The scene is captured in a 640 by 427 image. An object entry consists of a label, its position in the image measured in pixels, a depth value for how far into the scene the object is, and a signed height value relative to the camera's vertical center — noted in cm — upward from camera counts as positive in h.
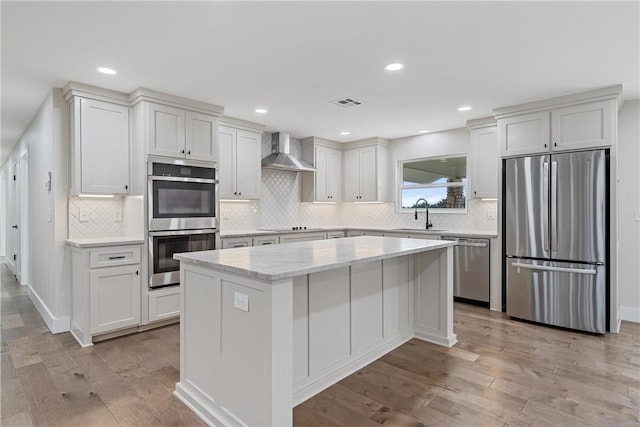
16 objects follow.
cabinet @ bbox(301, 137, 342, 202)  598 +68
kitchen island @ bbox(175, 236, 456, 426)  180 -71
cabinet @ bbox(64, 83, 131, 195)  345 +71
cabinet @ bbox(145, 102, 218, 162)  366 +85
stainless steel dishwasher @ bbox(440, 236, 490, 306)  449 -75
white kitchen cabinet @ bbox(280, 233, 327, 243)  501 -38
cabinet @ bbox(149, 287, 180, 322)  365 -96
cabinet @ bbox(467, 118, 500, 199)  464 +69
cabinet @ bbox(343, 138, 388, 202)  601 +69
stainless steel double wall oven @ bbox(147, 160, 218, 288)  366 -2
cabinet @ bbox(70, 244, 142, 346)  325 -74
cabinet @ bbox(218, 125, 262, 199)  468 +64
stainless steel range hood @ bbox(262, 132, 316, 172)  528 +81
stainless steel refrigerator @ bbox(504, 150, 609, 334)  354 -29
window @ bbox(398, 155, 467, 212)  546 +45
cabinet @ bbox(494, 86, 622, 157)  353 +93
